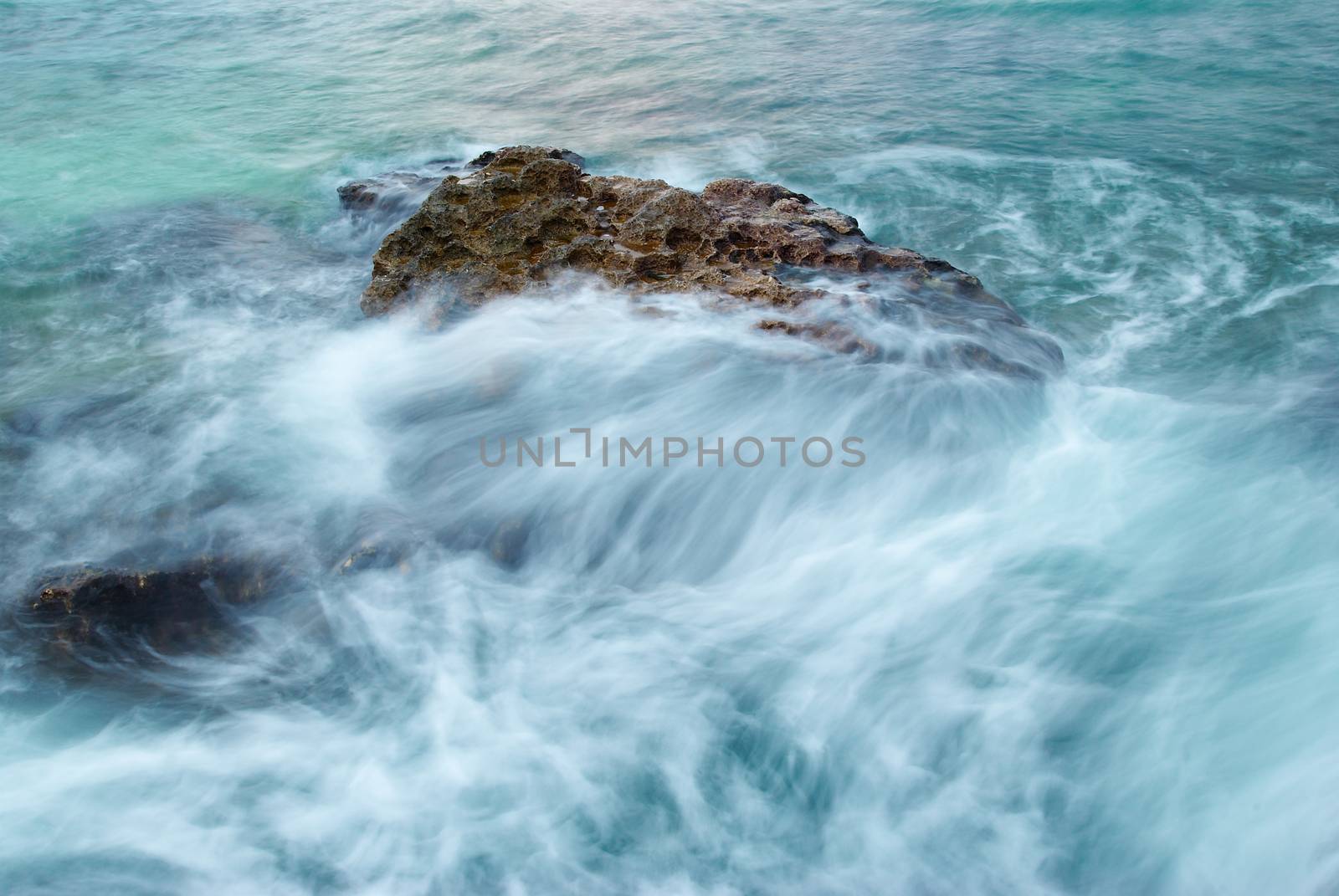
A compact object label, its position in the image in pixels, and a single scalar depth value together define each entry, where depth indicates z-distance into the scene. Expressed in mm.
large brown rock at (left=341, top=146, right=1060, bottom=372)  6742
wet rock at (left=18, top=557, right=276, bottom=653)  4762
